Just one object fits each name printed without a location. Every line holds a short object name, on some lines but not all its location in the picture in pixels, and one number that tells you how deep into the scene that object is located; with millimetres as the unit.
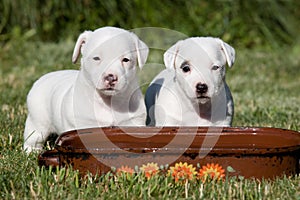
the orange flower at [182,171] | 3406
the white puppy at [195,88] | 4203
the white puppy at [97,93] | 4035
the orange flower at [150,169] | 3404
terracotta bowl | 3410
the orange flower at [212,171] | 3430
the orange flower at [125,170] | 3400
